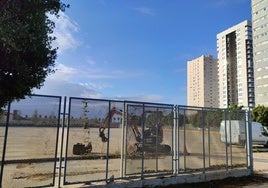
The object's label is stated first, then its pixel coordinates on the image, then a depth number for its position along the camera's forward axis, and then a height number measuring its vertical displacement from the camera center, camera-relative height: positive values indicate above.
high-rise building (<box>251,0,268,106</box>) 57.61 +22.19
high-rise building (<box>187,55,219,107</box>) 99.28 +20.41
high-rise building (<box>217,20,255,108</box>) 79.85 +24.33
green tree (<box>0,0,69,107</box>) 3.45 +1.32
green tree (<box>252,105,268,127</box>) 27.71 +1.14
